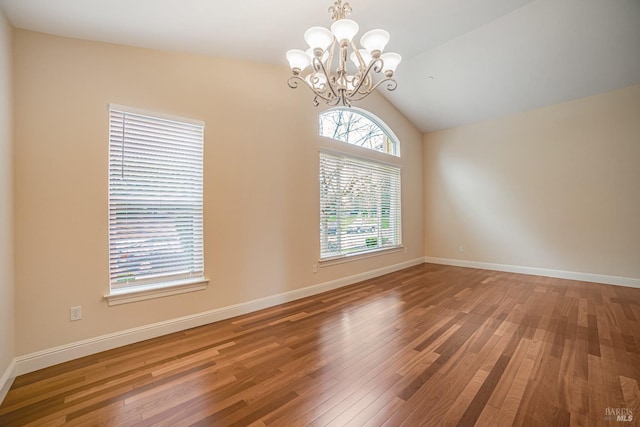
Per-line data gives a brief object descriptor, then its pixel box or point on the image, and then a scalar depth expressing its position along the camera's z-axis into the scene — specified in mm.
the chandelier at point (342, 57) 1914
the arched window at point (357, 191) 4020
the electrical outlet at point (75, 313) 2150
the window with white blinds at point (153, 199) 2348
